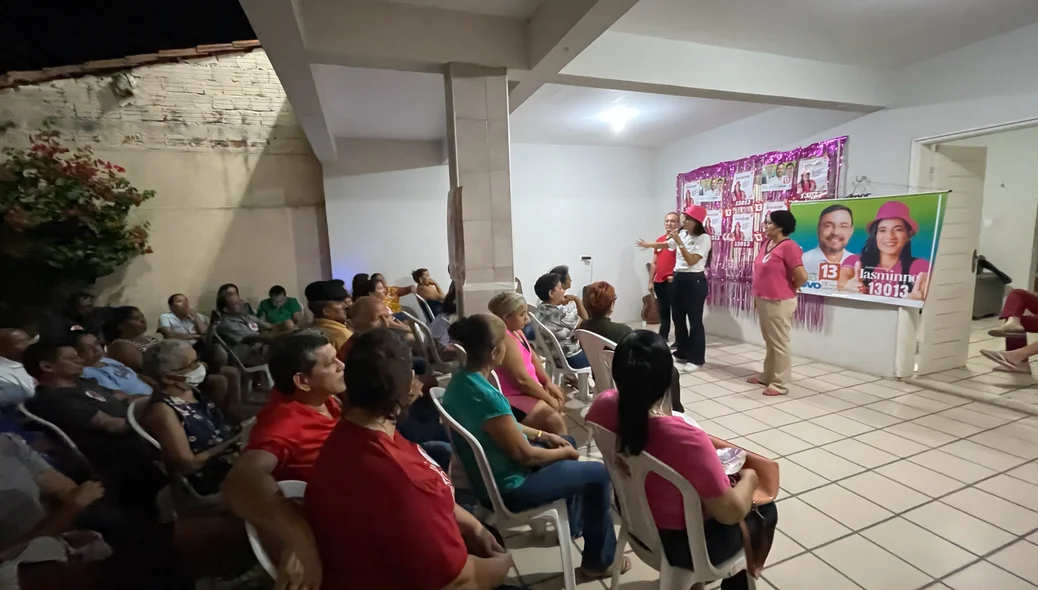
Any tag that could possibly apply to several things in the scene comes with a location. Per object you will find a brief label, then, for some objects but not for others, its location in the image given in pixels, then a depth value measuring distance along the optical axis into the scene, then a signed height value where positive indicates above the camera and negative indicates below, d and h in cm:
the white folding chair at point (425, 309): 480 -63
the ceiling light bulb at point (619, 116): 468 +127
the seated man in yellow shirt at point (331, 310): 265 -38
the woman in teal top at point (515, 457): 166 -76
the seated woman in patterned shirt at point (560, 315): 332 -51
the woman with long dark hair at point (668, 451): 130 -58
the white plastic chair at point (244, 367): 373 -92
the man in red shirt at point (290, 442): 110 -54
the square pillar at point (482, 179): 263 +37
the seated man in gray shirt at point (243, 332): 384 -70
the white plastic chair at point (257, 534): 114 -68
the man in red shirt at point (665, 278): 478 -39
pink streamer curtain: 449 +43
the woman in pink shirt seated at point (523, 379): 223 -66
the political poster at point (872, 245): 370 -8
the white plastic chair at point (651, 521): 131 -84
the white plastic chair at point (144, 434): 189 -71
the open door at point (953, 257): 379 -19
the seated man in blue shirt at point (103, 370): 231 -59
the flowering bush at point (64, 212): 400 +36
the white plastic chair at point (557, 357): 311 -77
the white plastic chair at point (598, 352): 261 -62
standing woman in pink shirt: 378 -43
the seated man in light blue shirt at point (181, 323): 425 -64
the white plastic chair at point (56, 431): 184 -68
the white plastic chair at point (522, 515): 162 -94
